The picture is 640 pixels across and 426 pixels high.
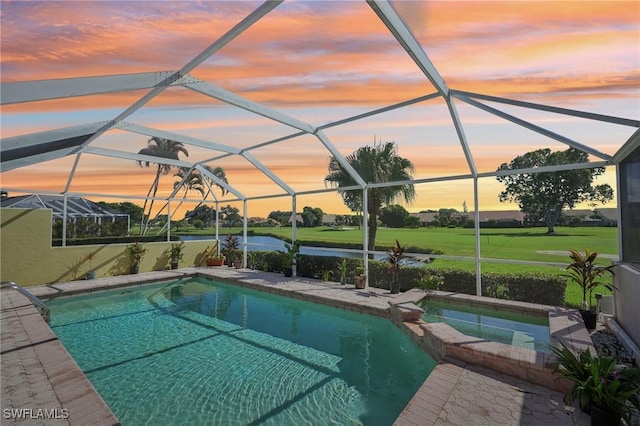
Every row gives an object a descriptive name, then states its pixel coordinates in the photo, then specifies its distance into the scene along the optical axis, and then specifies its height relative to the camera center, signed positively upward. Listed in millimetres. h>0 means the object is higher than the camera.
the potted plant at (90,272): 12406 -1995
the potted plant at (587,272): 6223 -1062
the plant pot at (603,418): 3121 -1985
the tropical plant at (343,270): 11219 -1762
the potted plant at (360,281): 10367 -1959
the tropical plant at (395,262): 9547 -1231
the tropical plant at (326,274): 11868 -2012
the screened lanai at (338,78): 4398 +2704
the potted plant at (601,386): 3158 -1760
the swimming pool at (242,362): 4301 -2577
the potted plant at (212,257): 15867 -1823
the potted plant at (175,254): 14961 -1556
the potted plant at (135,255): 13609 -1445
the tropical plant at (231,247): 15820 -1284
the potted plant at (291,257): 12609 -1428
